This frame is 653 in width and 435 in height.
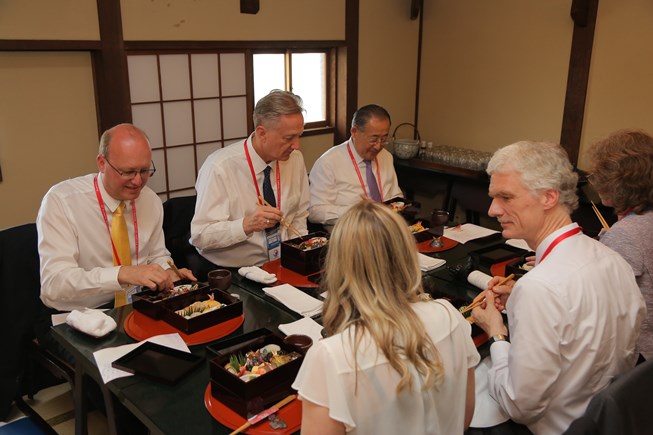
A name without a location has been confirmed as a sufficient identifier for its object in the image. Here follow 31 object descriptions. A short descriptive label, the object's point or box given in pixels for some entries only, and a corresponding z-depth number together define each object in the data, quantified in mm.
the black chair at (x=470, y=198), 4633
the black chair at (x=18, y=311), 2414
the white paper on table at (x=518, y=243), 2758
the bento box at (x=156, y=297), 1986
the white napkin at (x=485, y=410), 1548
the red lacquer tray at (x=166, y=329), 1877
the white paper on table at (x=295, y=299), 2055
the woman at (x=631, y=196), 1991
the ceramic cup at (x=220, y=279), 2178
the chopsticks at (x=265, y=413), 1406
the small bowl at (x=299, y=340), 1676
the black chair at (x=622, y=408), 1371
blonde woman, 1195
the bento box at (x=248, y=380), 1446
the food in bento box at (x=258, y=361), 1553
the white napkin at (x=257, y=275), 2293
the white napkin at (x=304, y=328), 1868
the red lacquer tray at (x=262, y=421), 1417
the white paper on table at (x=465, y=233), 2888
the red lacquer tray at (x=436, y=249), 2729
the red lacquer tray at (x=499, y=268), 2447
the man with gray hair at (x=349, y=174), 3512
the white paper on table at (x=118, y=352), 1674
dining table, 1480
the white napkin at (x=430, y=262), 2477
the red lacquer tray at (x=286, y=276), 2324
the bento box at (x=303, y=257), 2412
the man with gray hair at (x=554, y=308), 1458
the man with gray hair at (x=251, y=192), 2760
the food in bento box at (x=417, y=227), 2885
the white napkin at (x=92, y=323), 1866
